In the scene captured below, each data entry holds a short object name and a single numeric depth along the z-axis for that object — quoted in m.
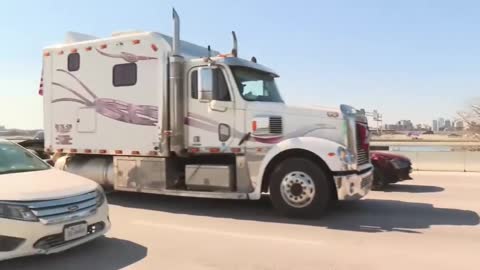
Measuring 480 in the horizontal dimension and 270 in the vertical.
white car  5.19
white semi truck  8.31
